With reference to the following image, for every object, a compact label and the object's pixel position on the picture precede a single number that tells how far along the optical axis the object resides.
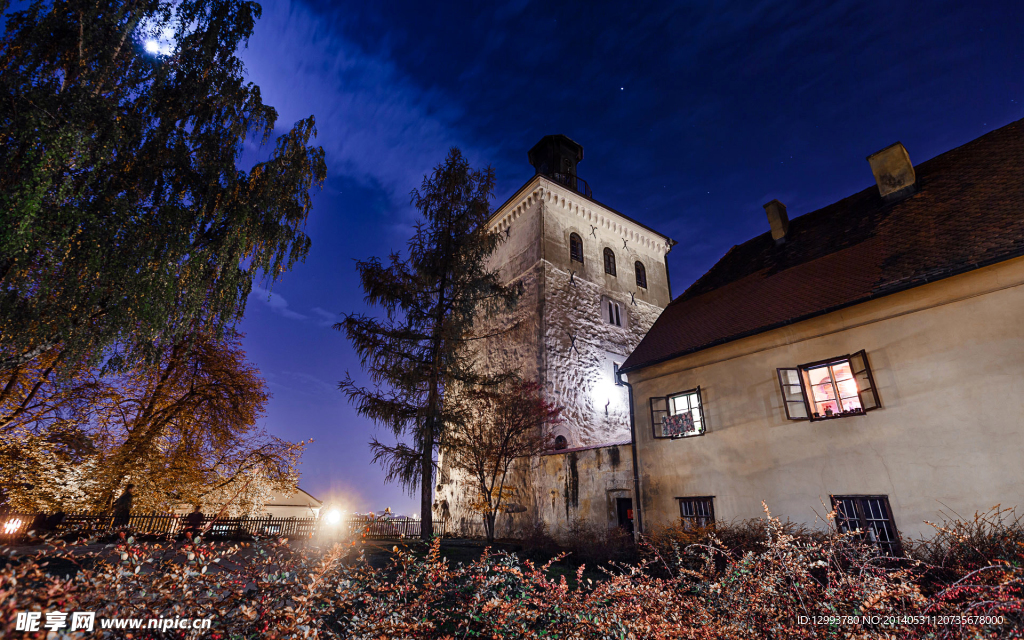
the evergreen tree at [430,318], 13.23
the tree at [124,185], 7.23
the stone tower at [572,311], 17.56
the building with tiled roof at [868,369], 8.51
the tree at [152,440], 11.53
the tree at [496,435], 14.66
